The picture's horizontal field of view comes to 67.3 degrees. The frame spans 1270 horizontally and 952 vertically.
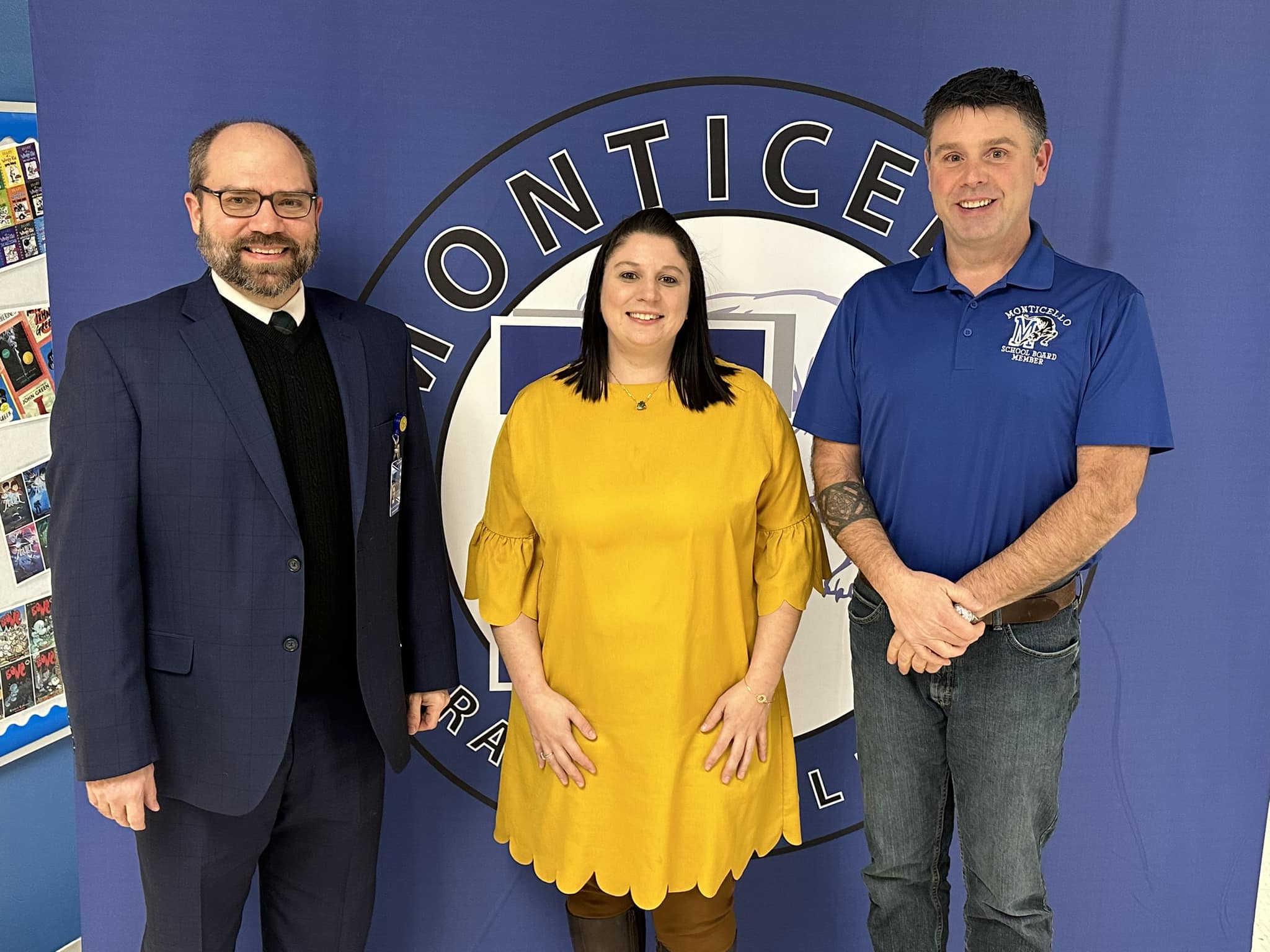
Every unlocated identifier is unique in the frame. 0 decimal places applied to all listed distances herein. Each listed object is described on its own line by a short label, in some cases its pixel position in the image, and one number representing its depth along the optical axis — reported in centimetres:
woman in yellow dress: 163
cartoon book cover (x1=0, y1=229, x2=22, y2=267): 239
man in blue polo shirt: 155
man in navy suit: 146
